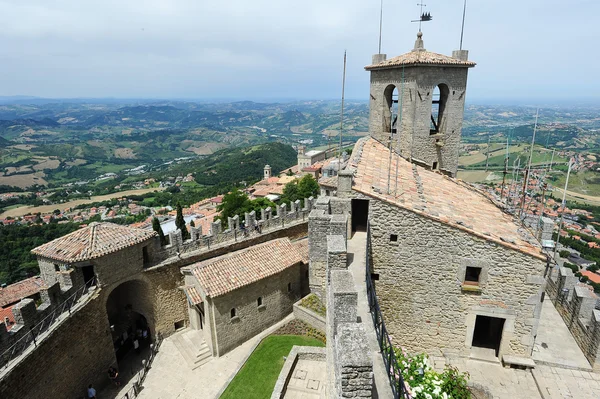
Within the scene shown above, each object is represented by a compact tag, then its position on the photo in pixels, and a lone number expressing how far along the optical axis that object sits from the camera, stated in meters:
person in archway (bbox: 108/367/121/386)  16.62
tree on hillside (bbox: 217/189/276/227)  29.58
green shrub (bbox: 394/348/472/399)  7.78
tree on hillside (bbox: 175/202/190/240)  31.26
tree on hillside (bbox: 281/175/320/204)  42.84
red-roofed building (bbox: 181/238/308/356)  16.36
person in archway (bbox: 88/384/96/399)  15.33
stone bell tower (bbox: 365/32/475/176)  16.69
